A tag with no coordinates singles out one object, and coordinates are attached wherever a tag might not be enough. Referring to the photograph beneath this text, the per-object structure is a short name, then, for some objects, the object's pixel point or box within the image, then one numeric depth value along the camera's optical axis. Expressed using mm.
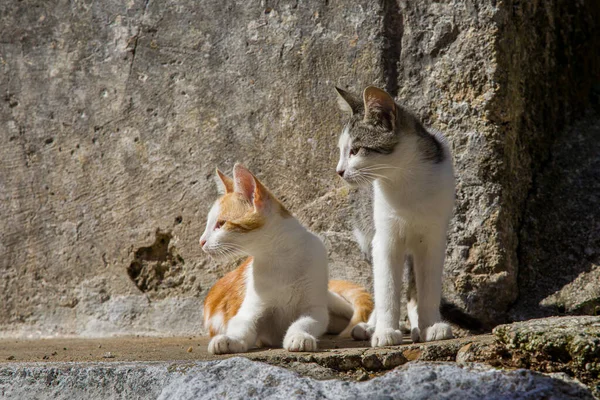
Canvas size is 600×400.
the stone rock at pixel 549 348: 5789
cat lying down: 8008
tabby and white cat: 7793
